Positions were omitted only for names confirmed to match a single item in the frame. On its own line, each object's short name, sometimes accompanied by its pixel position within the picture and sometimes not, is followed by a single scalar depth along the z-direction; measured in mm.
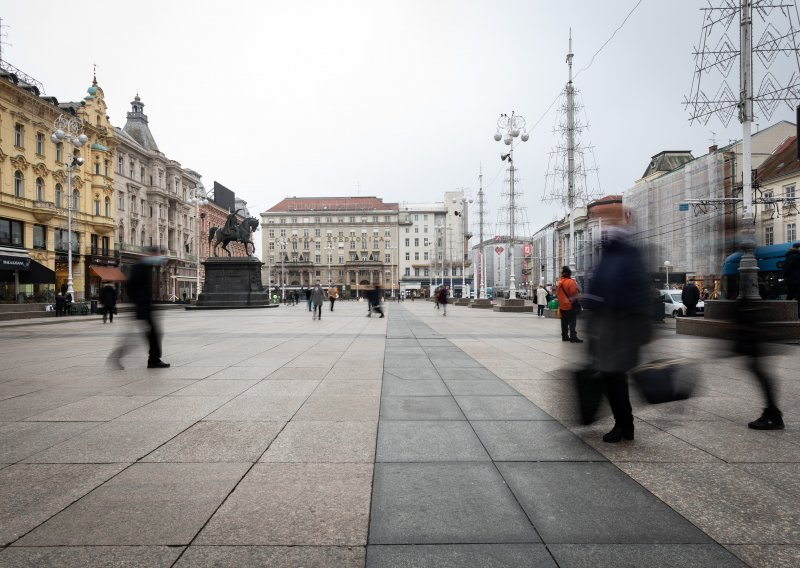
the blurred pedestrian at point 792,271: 11508
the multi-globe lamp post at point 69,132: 28309
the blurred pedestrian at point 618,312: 4023
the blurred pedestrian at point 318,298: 25484
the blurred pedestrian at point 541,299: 26402
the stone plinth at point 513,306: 32500
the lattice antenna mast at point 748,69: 13062
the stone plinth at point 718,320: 11539
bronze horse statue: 38938
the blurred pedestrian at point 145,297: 8242
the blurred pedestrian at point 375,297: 28709
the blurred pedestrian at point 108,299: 24027
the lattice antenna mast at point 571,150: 26688
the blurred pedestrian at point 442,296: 31031
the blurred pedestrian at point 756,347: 4512
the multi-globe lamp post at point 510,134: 28812
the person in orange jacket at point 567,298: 11875
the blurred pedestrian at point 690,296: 21562
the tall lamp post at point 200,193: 51219
